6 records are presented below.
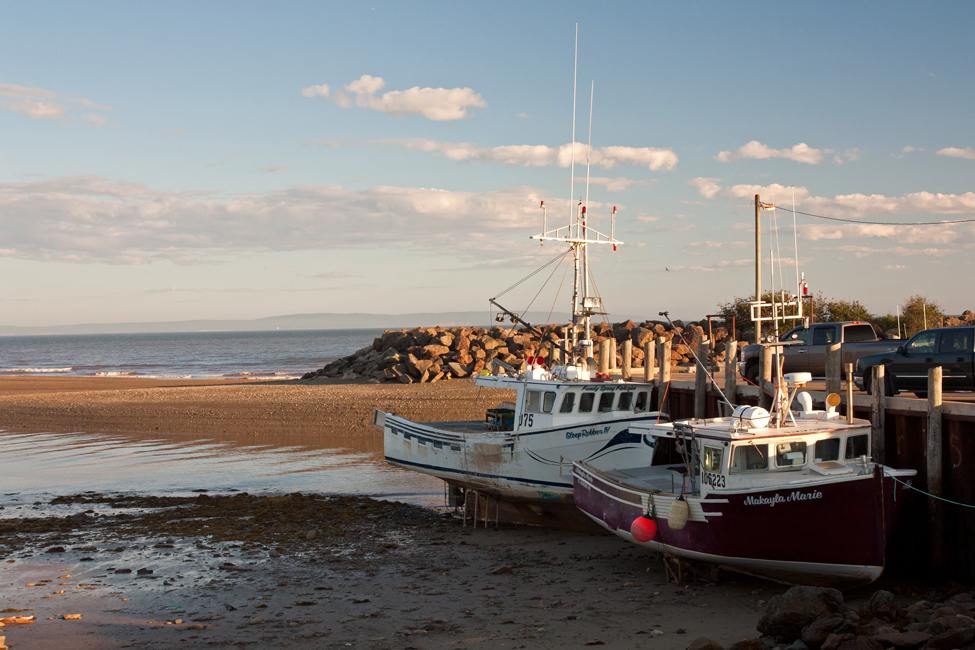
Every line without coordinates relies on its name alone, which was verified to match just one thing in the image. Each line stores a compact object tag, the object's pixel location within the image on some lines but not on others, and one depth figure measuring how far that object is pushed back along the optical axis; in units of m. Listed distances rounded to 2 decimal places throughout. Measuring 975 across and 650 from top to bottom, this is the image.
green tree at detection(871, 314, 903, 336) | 39.50
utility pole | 25.99
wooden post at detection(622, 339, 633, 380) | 20.20
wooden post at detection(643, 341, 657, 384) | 18.58
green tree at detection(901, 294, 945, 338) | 36.28
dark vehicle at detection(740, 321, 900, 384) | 20.98
